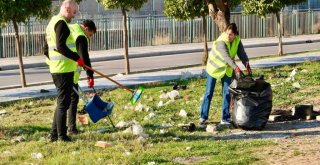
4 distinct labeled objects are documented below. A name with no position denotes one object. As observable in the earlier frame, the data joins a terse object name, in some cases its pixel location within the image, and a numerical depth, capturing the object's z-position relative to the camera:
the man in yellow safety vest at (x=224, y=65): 9.33
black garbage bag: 9.09
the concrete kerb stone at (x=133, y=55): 24.50
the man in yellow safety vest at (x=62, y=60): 8.12
